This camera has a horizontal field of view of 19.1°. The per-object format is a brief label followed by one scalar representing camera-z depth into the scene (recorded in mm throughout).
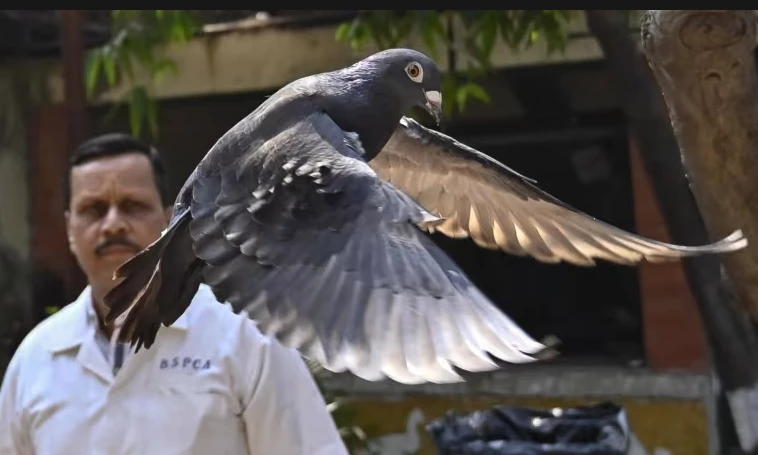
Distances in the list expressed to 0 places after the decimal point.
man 3144
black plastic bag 4010
